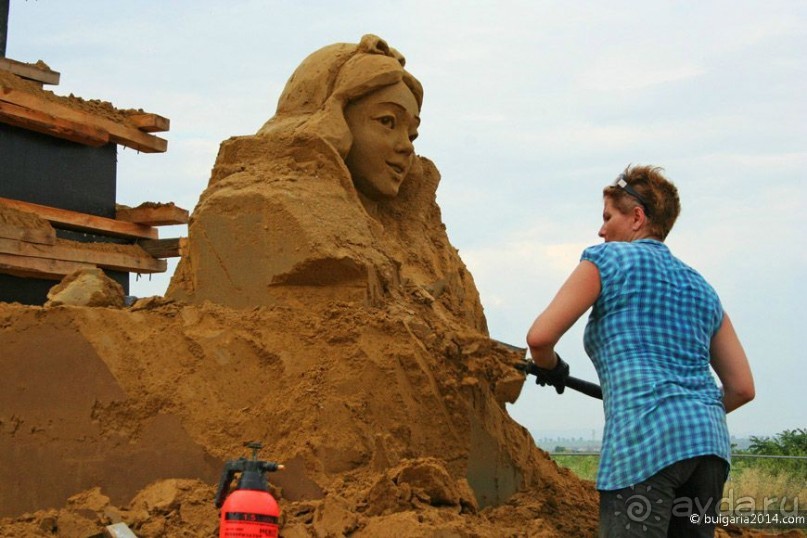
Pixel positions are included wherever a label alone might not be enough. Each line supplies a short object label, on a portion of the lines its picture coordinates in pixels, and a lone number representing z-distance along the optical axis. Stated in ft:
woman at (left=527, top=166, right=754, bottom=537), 9.16
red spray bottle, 10.39
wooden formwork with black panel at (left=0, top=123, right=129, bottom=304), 28.58
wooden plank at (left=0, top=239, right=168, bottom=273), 27.20
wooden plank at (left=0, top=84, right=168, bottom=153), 28.02
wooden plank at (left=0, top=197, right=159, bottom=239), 28.44
